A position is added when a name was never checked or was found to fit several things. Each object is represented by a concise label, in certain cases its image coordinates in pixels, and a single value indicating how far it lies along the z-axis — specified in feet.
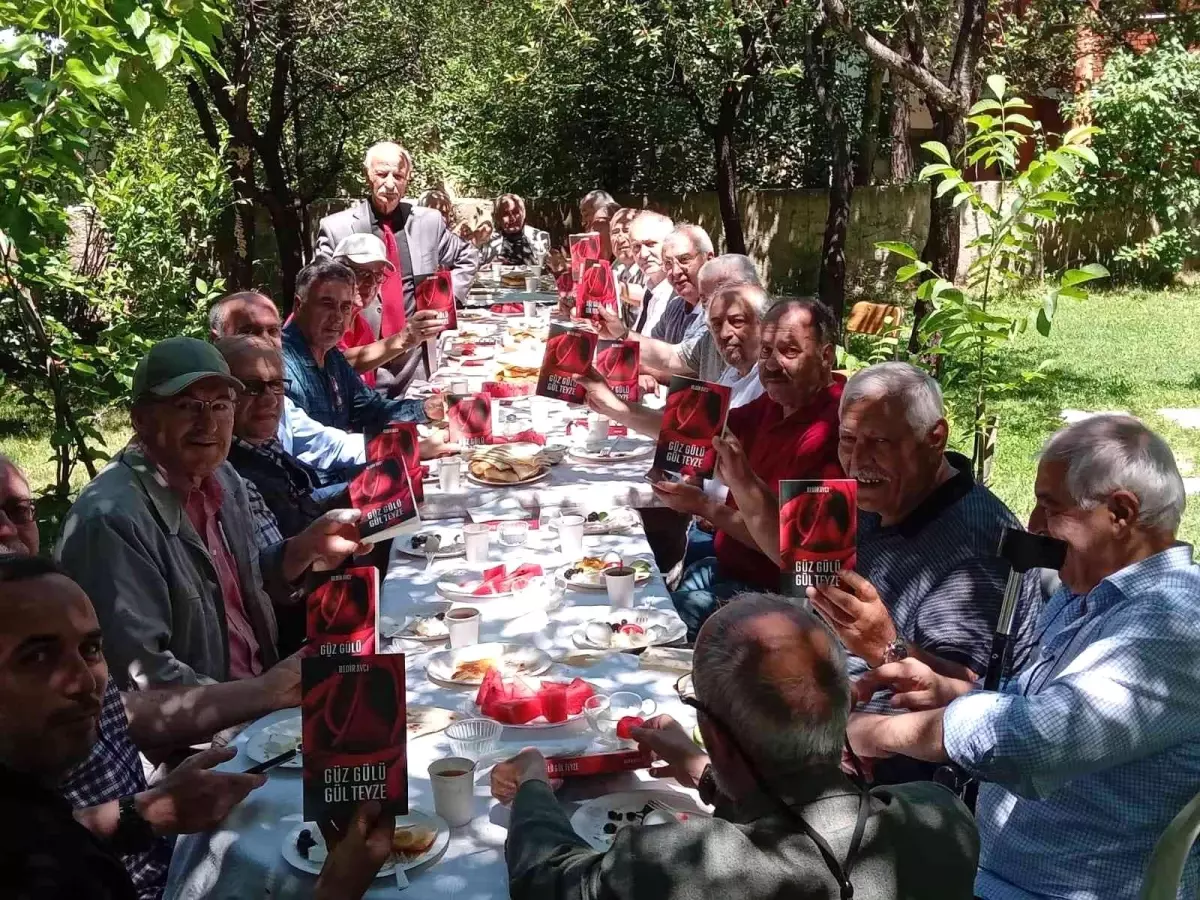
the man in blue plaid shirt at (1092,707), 7.36
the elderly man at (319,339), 17.39
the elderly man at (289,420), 15.70
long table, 7.34
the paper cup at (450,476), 15.75
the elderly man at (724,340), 16.90
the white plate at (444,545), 13.34
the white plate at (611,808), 7.56
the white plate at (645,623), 10.78
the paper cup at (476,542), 12.98
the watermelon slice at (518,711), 9.20
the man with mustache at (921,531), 9.80
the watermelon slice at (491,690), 9.43
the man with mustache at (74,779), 5.79
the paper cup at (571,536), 13.02
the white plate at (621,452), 17.13
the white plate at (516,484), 15.96
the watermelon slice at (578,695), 9.39
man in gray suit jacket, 24.85
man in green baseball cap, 9.70
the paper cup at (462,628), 10.59
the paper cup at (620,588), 11.53
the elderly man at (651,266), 26.37
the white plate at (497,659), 10.06
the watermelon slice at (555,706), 9.21
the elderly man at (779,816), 5.76
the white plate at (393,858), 7.25
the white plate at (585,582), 12.12
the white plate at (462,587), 11.94
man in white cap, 20.63
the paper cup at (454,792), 7.82
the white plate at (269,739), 8.68
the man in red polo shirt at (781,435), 13.76
